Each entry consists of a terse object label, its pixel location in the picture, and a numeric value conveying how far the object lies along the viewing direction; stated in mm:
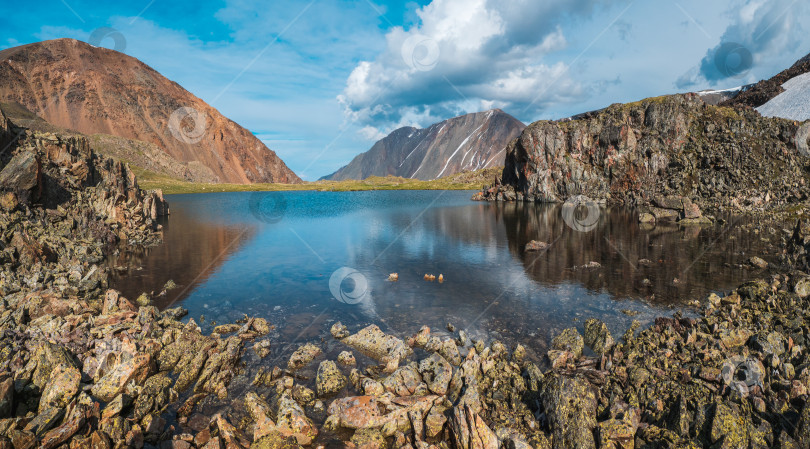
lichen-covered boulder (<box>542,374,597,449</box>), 16000
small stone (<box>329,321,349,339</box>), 27933
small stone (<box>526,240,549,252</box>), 60875
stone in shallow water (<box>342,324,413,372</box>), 24109
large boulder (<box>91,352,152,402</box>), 19719
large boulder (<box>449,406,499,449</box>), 15578
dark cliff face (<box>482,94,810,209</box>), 117125
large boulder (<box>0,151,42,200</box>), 44812
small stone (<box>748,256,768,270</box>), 44438
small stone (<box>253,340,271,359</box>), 24797
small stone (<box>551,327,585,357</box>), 25016
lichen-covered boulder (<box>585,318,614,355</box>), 24906
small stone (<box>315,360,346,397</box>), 20695
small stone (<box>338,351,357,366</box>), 23828
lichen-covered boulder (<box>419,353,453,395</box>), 20422
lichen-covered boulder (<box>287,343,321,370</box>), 23578
